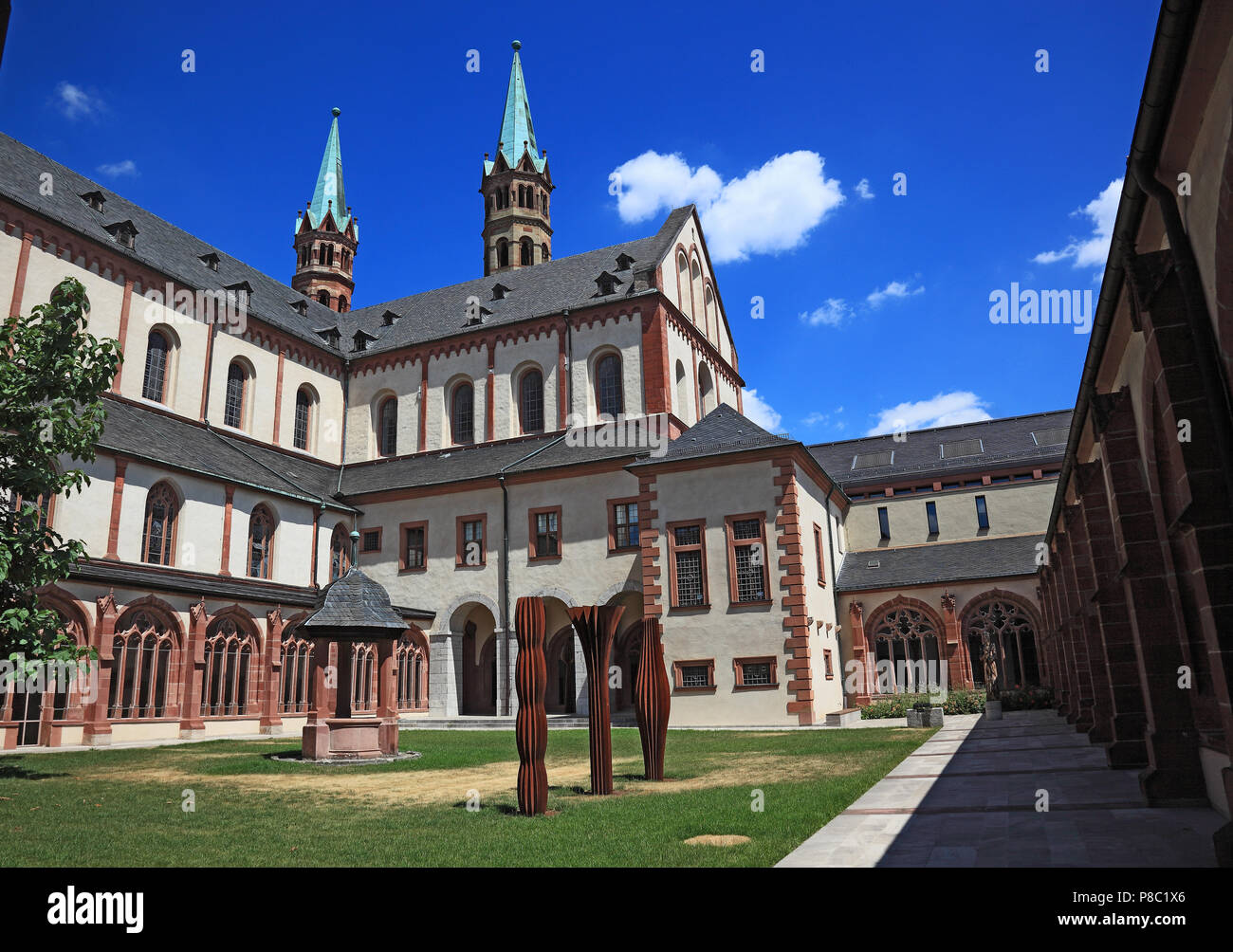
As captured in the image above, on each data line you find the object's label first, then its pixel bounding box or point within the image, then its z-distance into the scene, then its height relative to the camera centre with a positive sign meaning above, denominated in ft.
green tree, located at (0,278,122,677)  44.93 +13.17
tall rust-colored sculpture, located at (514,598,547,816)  32.55 -1.43
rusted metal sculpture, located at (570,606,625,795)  37.93 -0.17
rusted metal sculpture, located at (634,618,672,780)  42.65 -1.47
